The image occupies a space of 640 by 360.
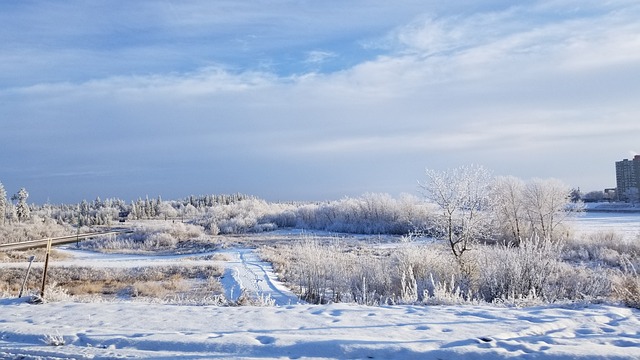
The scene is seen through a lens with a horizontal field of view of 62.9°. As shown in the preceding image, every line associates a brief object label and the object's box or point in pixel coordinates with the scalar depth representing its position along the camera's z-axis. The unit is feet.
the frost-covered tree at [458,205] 59.57
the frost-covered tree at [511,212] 123.34
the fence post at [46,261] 34.94
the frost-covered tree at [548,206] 121.19
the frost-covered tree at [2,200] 202.29
